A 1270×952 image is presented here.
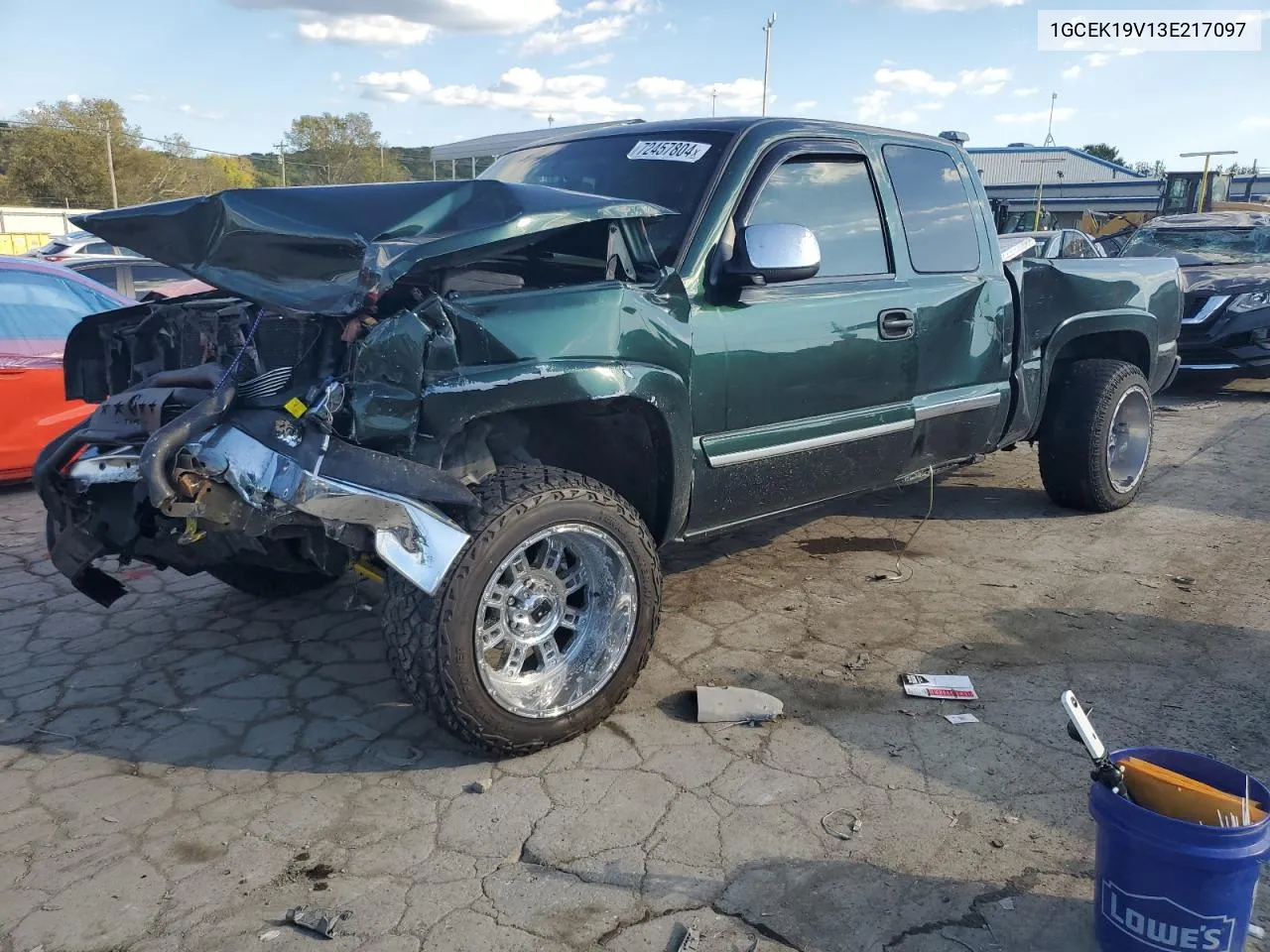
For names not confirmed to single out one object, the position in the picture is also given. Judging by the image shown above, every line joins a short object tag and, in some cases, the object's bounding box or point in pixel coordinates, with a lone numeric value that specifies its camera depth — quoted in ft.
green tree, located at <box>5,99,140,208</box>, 160.45
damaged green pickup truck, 9.28
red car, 19.84
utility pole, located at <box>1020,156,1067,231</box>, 167.22
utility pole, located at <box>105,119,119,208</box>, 154.30
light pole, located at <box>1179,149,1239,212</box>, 84.89
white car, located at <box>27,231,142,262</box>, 46.72
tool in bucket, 7.14
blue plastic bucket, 6.53
